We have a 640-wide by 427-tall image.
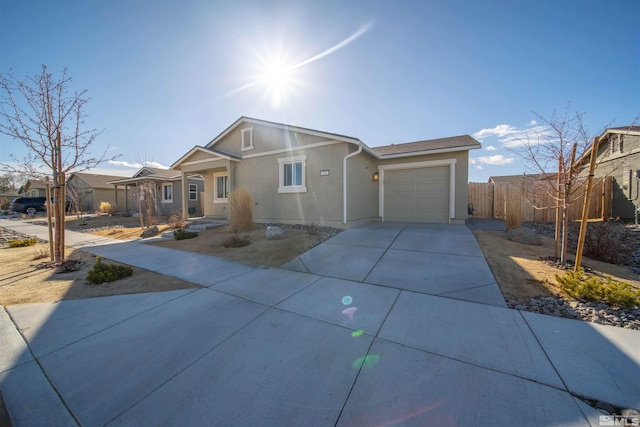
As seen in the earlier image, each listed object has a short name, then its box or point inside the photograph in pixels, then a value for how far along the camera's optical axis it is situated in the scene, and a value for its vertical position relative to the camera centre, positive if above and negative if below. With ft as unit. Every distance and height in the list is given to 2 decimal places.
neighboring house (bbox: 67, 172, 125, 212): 89.76 +4.15
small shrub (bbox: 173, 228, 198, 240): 30.14 -4.06
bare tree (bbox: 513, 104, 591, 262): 16.66 +2.56
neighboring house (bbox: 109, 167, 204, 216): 63.72 +3.46
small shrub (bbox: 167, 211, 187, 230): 38.55 -3.35
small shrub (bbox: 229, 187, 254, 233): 31.78 -1.14
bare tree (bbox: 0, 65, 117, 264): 18.51 +5.24
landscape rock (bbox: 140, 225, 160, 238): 33.96 -4.22
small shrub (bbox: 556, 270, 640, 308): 11.21 -4.23
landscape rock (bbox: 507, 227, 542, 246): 22.26 -3.14
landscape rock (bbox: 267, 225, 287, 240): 26.18 -3.38
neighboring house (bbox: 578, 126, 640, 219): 35.86 +4.30
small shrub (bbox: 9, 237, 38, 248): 28.91 -4.97
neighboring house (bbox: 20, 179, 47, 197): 116.01 +6.10
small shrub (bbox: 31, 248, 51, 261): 22.74 -5.06
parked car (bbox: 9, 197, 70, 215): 81.15 -1.06
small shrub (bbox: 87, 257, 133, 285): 15.89 -4.81
